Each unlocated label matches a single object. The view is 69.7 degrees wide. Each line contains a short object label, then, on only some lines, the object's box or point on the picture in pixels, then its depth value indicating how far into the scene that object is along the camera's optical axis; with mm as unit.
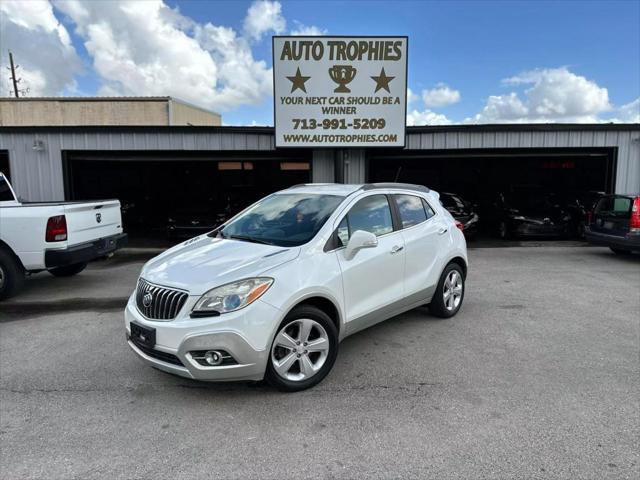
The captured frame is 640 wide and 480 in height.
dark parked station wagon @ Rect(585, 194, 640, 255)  9258
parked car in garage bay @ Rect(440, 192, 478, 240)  13008
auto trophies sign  11609
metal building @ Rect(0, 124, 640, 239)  11945
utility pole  43406
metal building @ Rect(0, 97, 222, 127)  28094
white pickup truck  6406
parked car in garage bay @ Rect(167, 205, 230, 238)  12172
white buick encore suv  3264
